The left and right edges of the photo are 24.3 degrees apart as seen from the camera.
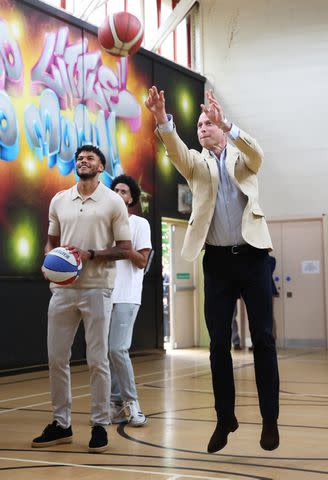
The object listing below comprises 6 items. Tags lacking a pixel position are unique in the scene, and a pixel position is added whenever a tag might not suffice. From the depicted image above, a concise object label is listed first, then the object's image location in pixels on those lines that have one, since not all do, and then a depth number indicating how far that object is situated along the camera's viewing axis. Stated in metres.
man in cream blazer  3.97
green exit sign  14.50
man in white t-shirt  5.50
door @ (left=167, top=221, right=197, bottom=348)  14.19
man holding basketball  4.76
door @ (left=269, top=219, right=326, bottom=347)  13.85
